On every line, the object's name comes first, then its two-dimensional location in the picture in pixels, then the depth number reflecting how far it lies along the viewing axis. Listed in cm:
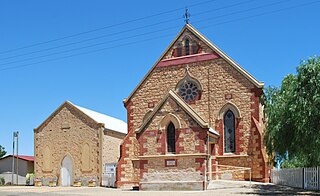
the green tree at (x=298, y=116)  2162
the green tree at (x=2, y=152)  8978
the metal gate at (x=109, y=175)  3750
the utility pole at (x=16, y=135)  5271
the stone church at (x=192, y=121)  2767
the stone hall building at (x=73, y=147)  3978
